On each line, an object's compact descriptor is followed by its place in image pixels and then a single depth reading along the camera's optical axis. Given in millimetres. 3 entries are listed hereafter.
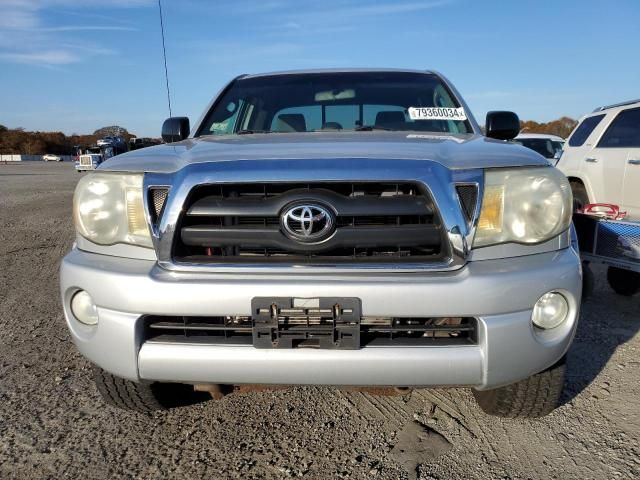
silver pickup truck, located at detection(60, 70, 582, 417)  1937
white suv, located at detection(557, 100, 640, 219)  5578
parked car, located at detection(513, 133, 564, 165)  12578
